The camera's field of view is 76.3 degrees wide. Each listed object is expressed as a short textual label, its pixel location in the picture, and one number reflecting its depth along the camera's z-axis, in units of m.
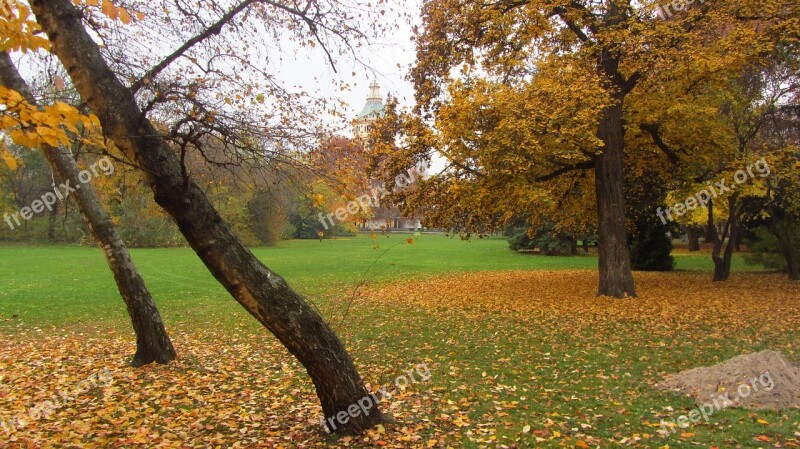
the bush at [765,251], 18.20
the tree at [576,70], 10.48
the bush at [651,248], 20.75
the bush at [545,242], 30.58
